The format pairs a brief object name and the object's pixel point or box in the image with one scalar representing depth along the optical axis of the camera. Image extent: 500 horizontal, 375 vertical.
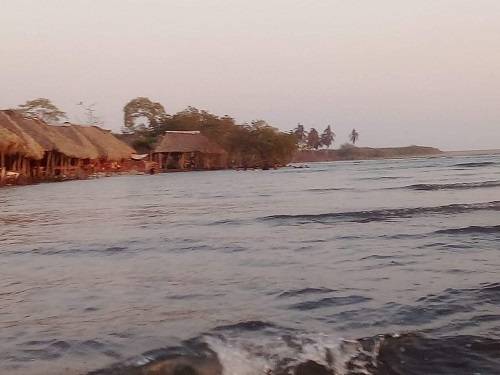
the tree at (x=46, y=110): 75.38
